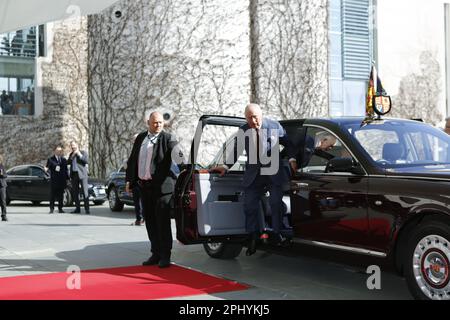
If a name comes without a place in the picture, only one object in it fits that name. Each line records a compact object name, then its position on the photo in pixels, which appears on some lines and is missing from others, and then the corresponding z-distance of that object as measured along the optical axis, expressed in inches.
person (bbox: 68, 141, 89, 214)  601.9
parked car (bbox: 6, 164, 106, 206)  702.5
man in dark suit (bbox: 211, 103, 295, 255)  254.2
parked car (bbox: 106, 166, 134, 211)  612.1
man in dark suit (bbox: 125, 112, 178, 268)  284.7
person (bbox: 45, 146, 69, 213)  621.0
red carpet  225.1
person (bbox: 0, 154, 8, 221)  536.7
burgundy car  193.9
